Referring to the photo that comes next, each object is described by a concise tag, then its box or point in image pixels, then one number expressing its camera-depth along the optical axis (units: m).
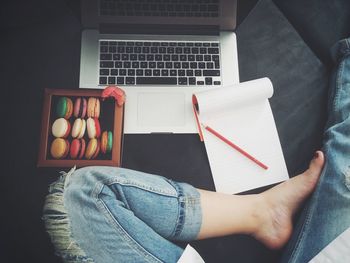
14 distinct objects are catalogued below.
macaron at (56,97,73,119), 0.74
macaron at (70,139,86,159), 0.73
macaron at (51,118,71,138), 0.74
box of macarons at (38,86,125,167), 0.73
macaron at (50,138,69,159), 0.73
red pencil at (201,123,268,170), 0.77
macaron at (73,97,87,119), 0.75
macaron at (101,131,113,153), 0.74
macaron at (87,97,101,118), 0.75
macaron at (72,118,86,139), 0.74
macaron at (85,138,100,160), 0.73
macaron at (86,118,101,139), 0.74
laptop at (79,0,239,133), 0.76
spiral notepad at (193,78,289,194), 0.77
